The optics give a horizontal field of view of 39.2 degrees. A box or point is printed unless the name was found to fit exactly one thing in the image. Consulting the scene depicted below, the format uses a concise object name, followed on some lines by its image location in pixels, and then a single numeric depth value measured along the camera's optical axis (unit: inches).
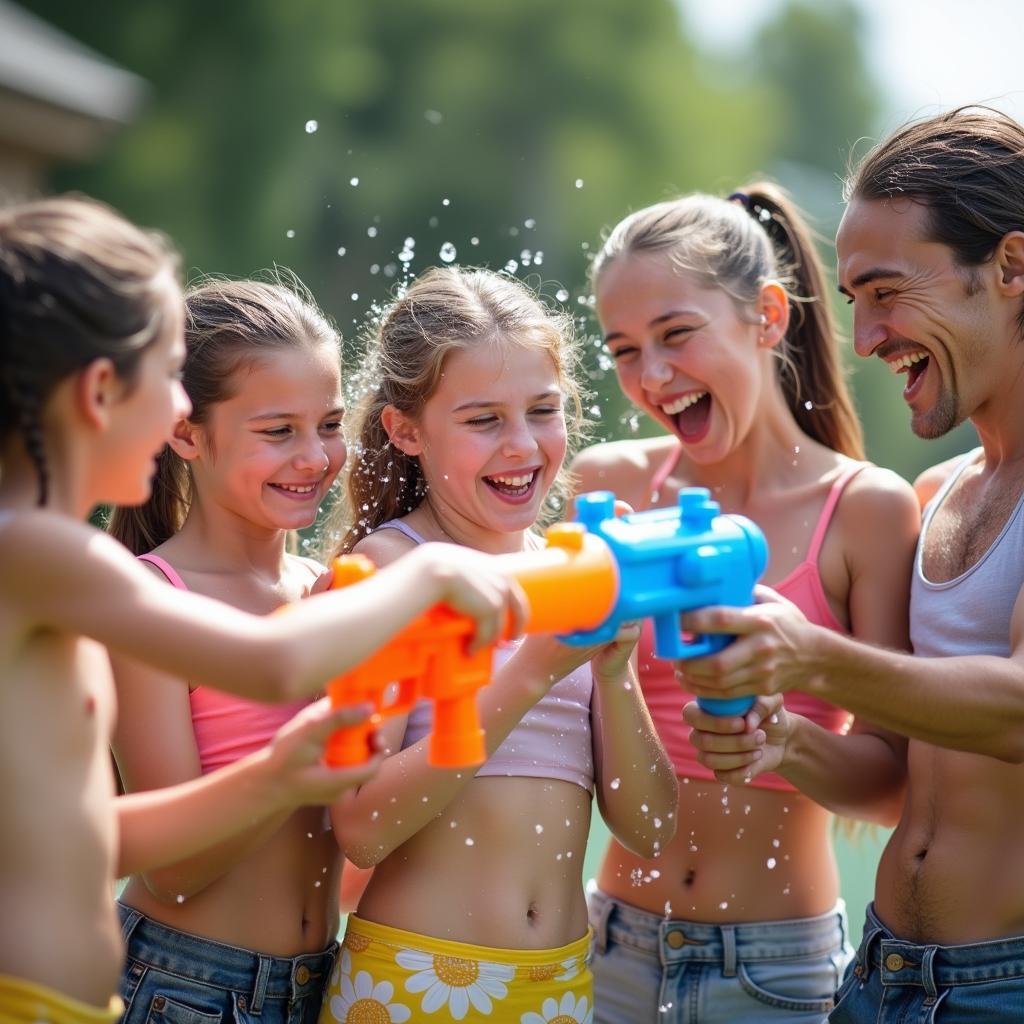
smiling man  130.3
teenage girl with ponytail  153.1
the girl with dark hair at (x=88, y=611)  92.5
